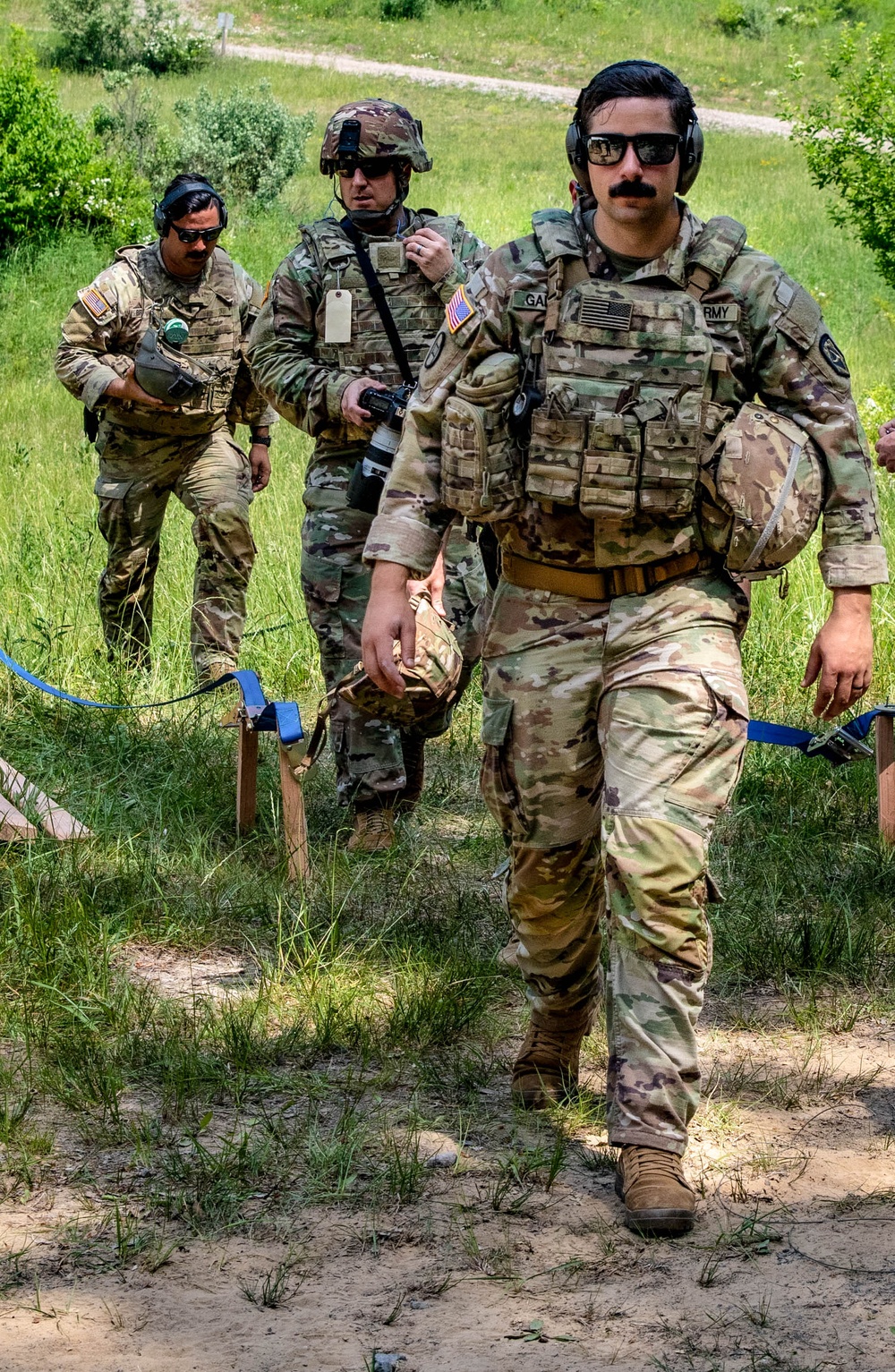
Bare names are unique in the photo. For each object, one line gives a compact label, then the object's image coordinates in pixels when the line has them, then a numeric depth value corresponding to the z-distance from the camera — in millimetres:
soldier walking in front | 5930
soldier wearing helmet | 10297
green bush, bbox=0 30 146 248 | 29141
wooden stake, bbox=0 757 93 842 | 9437
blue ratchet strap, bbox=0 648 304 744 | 9016
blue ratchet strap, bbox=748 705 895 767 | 8992
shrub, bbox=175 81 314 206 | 39906
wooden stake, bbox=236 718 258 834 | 9859
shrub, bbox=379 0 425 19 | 80250
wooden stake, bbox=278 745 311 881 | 9234
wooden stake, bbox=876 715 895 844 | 9461
